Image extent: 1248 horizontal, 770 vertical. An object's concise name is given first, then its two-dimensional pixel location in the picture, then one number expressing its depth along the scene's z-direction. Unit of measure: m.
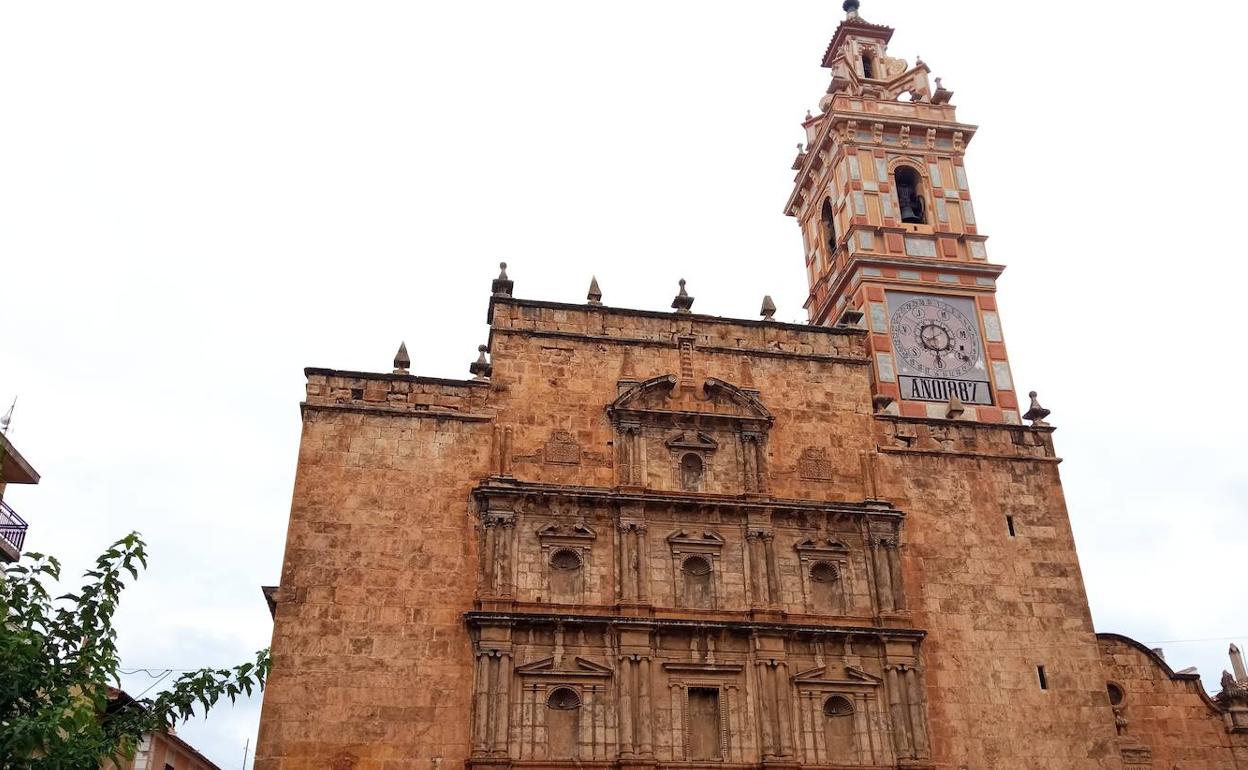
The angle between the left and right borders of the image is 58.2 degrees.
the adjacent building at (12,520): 23.89
